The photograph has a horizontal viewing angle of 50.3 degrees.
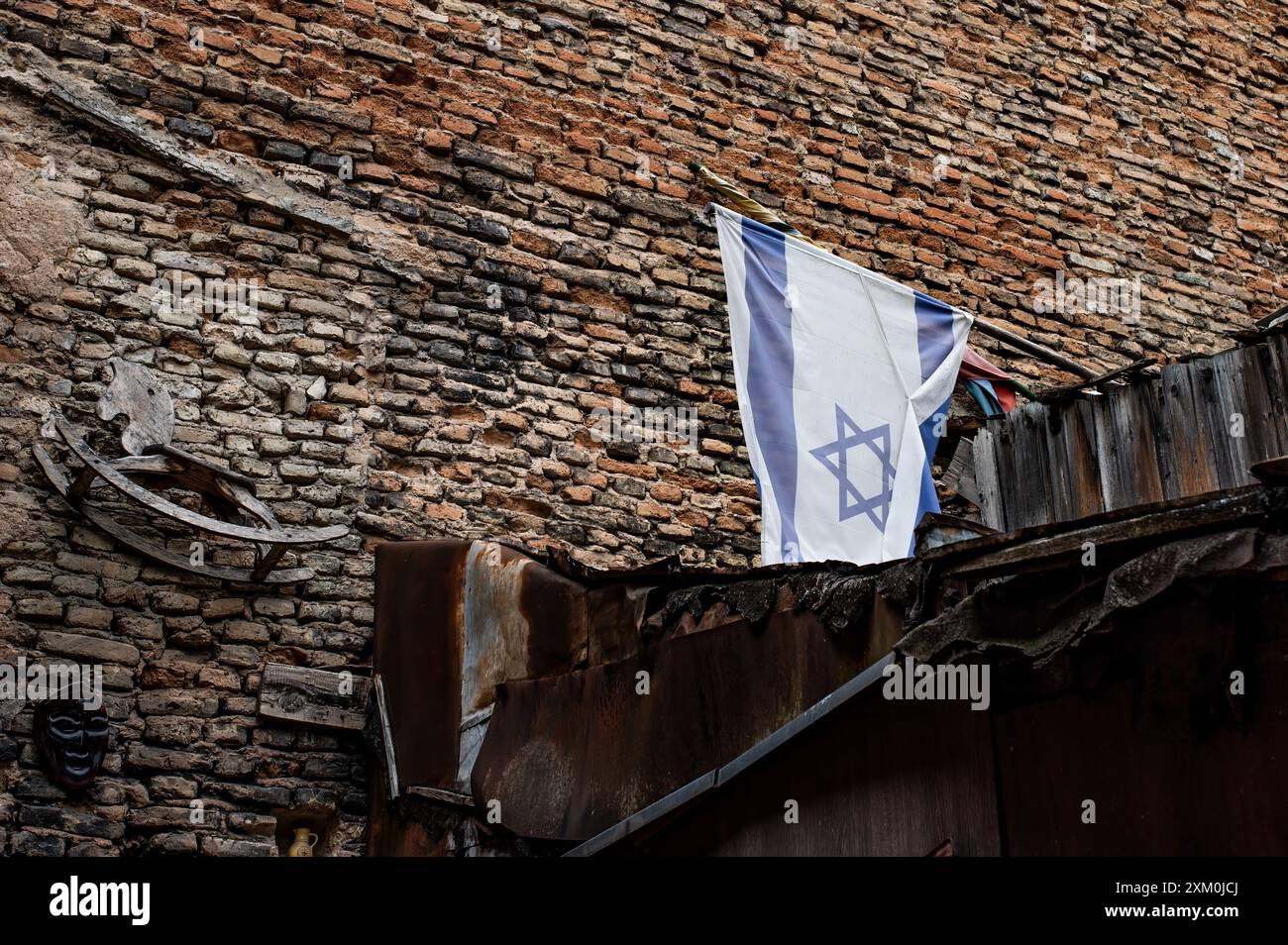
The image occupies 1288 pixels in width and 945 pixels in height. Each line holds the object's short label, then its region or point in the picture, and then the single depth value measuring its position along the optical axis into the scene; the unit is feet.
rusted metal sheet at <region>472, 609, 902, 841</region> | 13.61
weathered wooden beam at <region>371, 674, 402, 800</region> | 17.26
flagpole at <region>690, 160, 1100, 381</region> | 21.07
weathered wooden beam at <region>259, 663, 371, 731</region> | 18.08
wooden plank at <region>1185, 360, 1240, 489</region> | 18.69
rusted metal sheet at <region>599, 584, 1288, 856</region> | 10.66
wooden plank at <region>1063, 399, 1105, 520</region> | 20.10
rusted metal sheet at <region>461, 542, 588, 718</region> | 16.34
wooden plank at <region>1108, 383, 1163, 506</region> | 19.54
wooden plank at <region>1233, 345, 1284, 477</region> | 18.17
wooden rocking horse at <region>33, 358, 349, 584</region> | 17.35
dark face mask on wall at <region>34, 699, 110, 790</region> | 16.58
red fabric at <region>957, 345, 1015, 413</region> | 22.35
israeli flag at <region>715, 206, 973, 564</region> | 17.31
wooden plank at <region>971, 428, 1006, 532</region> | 21.31
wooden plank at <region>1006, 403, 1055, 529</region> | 20.86
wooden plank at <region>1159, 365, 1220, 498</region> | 18.89
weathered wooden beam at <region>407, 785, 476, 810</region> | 16.26
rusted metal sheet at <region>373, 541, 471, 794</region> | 17.24
